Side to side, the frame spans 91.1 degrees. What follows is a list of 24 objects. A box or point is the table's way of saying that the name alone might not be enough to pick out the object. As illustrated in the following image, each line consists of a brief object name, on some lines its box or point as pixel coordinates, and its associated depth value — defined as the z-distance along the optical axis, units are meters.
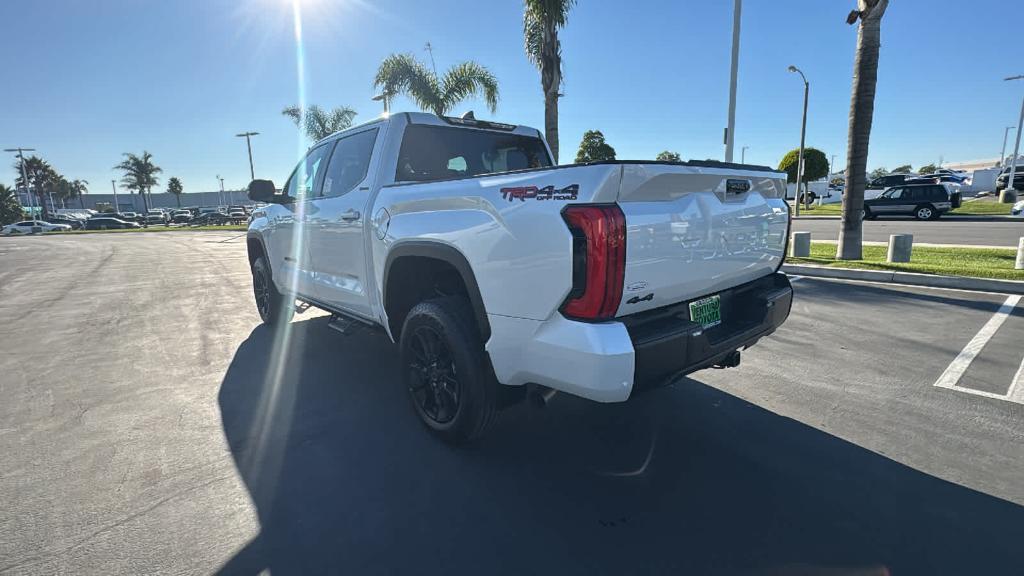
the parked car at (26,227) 43.80
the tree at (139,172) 69.12
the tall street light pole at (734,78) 9.51
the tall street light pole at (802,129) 23.39
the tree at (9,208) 53.88
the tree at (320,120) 27.92
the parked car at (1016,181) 32.31
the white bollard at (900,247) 8.73
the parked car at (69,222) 52.19
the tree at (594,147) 35.25
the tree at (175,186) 86.62
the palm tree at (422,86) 18.92
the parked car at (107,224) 47.78
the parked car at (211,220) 48.56
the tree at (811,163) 33.69
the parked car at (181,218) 49.62
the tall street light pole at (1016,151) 27.86
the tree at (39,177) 71.62
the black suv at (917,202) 20.02
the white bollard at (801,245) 9.96
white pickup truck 2.11
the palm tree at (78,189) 95.06
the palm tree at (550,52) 11.98
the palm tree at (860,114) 8.22
